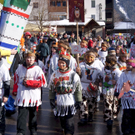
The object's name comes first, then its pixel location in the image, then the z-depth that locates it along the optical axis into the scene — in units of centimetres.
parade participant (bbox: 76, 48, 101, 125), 992
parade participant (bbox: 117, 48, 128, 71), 1198
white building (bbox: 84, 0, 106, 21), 10263
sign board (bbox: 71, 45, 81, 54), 995
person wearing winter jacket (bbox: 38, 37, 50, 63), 2184
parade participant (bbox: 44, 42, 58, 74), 1198
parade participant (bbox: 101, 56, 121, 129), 986
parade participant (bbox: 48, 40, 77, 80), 1063
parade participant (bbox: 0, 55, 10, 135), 783
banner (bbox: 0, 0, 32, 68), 917
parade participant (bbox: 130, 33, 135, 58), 1571
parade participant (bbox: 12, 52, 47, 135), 826
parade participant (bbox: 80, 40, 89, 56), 1794
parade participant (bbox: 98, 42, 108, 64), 1657
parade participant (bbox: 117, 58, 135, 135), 865
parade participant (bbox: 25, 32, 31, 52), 1917
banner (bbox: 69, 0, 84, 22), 1092
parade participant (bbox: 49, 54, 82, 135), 804
